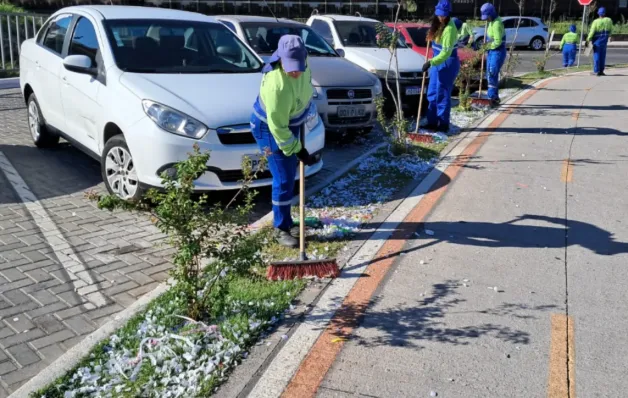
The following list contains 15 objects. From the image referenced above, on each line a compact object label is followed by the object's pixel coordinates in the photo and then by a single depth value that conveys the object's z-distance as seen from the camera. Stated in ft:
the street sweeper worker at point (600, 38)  58.75
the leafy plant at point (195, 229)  12.23
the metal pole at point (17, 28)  43.34
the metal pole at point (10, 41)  43.03
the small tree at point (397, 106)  26.30
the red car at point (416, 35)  45.16
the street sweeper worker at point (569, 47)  71.51
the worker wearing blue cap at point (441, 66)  29.50
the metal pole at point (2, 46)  44.10
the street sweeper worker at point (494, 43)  38.50
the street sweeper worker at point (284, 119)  14.59
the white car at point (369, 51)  35.81
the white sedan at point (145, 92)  18.92
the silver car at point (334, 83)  28.63
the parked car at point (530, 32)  100.32
